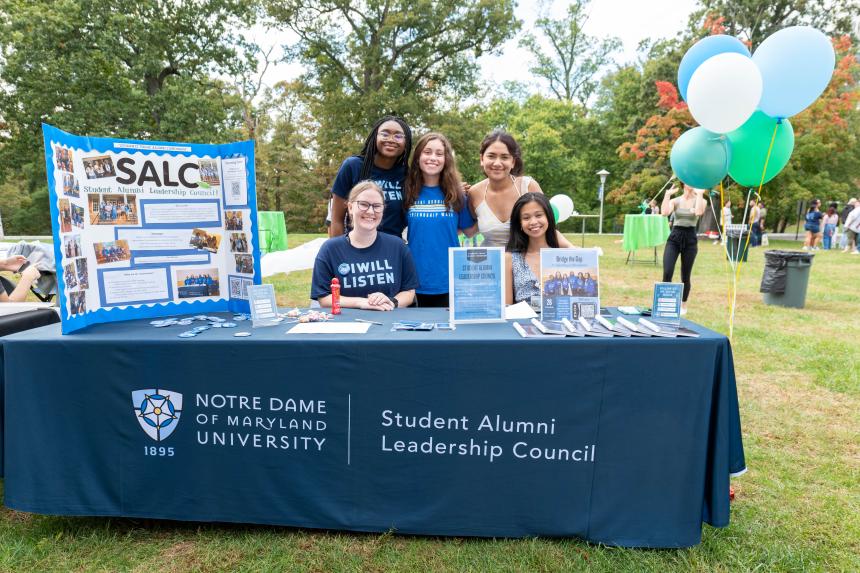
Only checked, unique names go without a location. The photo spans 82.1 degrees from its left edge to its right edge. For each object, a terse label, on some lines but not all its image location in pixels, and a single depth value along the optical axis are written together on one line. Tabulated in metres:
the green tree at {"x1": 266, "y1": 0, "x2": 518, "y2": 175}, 18.91
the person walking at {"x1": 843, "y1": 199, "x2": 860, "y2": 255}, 13.45
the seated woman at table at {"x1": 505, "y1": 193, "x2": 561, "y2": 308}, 2.55
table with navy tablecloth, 1.83
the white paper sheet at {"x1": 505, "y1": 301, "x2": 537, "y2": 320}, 2.22
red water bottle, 2.26
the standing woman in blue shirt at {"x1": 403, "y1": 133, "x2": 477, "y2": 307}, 2.82
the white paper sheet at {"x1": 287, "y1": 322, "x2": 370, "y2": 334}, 1.97
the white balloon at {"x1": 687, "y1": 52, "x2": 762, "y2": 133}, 2.77
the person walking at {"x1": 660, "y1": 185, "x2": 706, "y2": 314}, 5.64
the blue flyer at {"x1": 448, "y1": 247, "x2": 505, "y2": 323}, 2.05
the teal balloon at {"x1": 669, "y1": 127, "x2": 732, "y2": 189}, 3.13
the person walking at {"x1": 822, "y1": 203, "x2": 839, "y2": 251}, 15.21
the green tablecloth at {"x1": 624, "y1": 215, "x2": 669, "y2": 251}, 10.58
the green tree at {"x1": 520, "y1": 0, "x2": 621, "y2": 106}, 31.38
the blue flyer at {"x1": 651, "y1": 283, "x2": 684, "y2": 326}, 1.97
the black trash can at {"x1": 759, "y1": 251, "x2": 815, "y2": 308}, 6.48
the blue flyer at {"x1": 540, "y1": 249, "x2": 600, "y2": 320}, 2.09
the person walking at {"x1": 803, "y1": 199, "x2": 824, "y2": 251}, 14.73
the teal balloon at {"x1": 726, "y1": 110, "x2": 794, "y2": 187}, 3.12
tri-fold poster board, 1.93
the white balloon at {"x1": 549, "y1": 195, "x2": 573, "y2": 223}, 12.56
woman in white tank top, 2.83
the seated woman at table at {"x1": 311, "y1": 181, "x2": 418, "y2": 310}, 2.41
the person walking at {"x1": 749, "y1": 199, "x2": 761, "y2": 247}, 15.65
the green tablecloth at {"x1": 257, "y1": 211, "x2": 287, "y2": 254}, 10.71
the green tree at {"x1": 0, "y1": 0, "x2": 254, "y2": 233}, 15.11
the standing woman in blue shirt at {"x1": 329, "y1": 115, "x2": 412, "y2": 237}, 2.82
